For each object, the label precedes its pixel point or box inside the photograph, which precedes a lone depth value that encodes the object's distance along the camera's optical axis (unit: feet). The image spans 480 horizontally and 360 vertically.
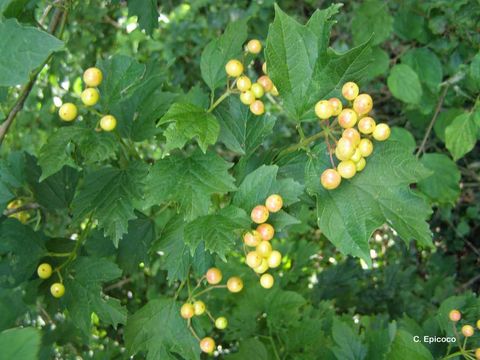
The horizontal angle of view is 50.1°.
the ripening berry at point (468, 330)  1.12
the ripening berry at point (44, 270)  1.05
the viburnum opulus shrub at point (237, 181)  0.81
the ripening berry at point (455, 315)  1.19
